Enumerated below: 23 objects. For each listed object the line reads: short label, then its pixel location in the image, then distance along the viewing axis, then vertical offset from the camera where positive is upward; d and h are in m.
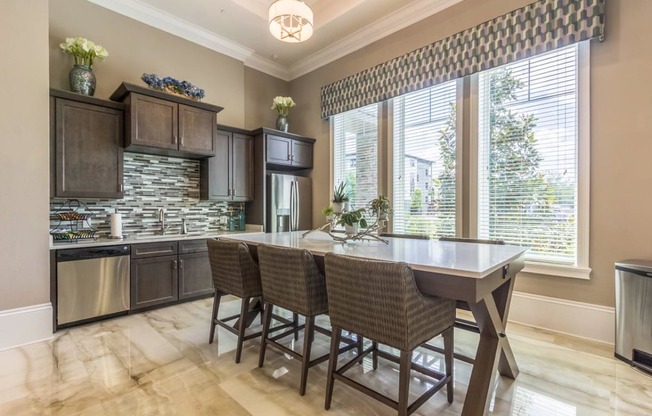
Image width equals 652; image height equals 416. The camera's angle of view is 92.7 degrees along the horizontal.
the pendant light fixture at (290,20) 2.62 +1.63
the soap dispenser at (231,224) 4.65 -0.27
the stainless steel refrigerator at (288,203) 4.53 +0.04
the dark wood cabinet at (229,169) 4.21 +0.51
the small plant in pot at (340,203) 2.55 +0.02
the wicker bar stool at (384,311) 1.46 -0.54
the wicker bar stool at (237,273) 2.30 -0.52
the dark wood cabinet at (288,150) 4.59 +0.86
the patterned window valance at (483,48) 2.62 +1.60
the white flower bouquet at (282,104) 4.83 +1.59
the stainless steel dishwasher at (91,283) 2.89 -0.75
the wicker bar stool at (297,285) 1.92 -0.51
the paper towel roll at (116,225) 3.41 -0.21
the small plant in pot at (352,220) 2.40 -0.11
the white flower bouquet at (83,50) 3.14 +1.60
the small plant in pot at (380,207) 2.37 -0.01
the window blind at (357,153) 4.37 +0.78
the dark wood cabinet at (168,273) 3.35 -0.78
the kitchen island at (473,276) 1.42 -0.34
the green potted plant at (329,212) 2.48 -0.05
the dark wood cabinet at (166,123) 3.35 +0.97
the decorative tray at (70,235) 3.10 -0.29
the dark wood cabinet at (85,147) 3.01 +0.61
